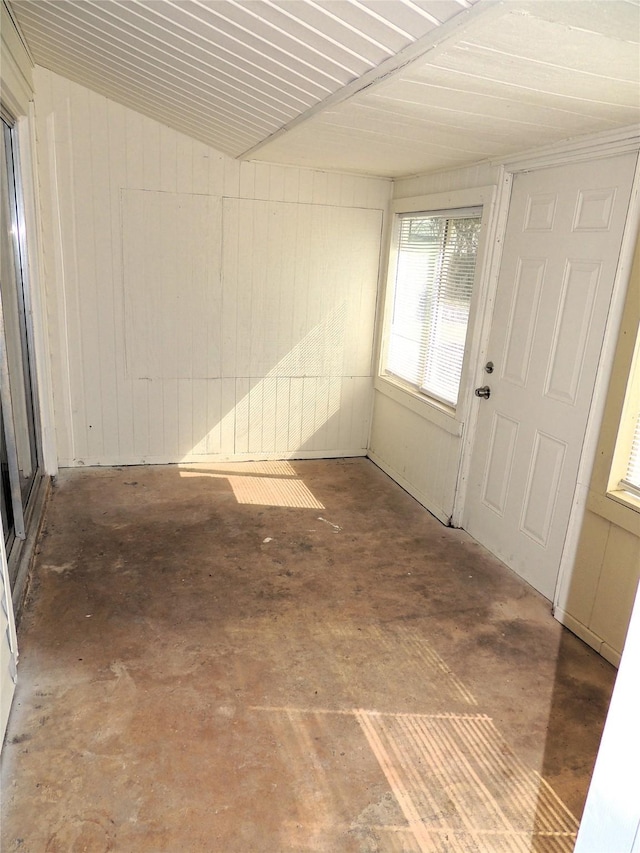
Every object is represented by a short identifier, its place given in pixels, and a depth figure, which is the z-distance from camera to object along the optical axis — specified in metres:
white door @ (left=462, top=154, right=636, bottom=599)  2.85
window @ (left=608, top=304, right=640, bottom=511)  2.62
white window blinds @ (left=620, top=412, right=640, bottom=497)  2.70
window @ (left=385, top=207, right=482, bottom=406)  3.97
